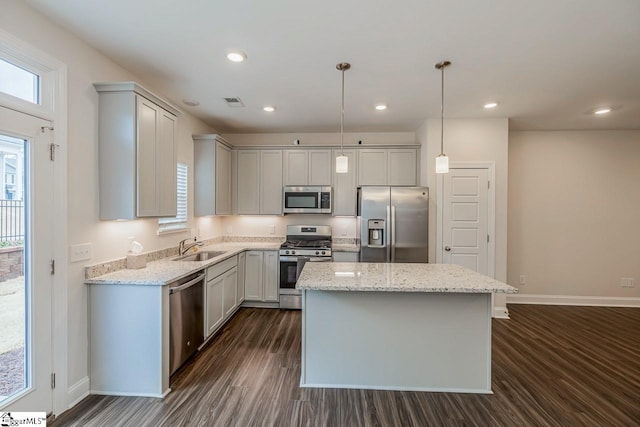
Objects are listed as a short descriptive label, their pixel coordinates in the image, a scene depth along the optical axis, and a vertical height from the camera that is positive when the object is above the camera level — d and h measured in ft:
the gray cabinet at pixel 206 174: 13.23 +1.78
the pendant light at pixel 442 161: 8.05 +1.51
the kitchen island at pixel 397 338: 7.61 -3.54
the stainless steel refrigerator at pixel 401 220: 12.76 -0.38
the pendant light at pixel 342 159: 8.35 +1.61
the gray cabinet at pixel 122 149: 7.70 +1.73
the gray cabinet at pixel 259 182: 15.16 +1.61
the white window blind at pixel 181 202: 11.84 +0.39
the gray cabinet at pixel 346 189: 14.79 +1.22
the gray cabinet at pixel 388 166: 14.52 +2.42
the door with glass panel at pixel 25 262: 5.62 -1.12
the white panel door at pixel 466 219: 13.07 -0.33
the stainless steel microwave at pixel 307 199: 14.69 +0.67
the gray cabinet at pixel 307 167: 14.96 +2.43
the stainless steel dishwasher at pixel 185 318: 7.88 -3.33
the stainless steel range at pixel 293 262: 13.62 -2.53
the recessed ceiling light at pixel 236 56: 7.75 +4.47
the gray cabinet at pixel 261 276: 13.89 -3.29
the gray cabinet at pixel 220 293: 10.08 -3.34
